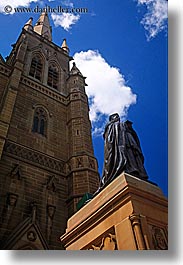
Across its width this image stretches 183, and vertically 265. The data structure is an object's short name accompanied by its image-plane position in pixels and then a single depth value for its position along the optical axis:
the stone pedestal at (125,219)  2.57
